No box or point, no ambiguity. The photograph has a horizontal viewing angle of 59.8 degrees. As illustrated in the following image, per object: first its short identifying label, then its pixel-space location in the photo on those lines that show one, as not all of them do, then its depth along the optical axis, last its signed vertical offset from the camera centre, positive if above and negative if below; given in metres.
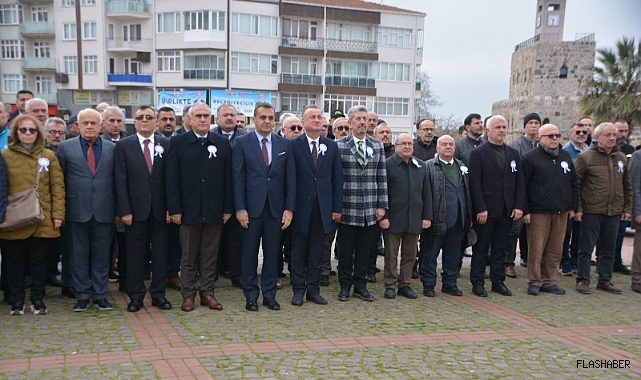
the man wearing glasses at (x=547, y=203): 8.02 -0.99
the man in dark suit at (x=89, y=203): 6.43 -0.99
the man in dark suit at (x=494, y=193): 7.82 -0.86
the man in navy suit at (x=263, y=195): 6.70 -0.86
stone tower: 48.91 +4.82
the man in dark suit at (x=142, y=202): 6.48 -0.96
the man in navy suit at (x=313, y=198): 6.94 -0.91
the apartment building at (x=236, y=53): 44.41 +5.71
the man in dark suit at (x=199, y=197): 6.51 -0.88
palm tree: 26.30 +2.43
